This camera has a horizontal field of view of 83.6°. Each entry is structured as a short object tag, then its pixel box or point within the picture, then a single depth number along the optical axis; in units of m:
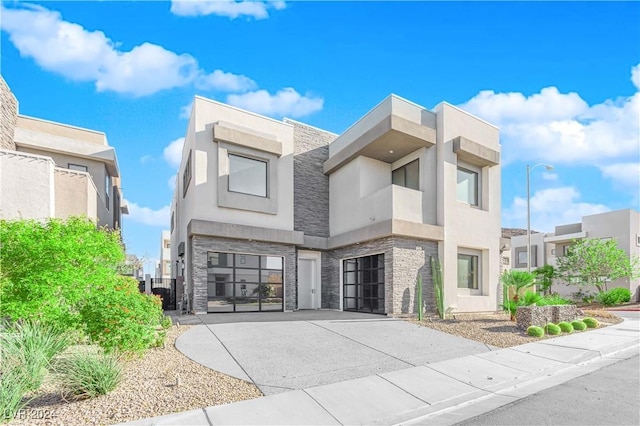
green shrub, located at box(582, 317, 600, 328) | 13.41
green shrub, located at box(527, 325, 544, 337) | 11.17
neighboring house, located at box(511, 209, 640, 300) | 29.97
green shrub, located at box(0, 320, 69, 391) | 5.50
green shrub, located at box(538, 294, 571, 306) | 13.45
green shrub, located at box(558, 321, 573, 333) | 12.07
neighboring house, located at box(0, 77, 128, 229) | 11.64
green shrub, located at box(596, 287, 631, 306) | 25.27
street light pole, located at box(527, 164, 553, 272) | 20.19
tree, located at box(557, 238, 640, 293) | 26.05
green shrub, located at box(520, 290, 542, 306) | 13.38
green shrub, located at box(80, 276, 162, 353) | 6.76
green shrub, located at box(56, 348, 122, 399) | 5.25
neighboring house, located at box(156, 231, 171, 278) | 53.55
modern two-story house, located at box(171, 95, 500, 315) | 15.07
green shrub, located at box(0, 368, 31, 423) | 4.68
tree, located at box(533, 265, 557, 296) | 26.86
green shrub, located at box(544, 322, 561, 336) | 11.70
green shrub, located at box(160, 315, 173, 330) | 10.12
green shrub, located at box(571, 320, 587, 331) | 12.68
